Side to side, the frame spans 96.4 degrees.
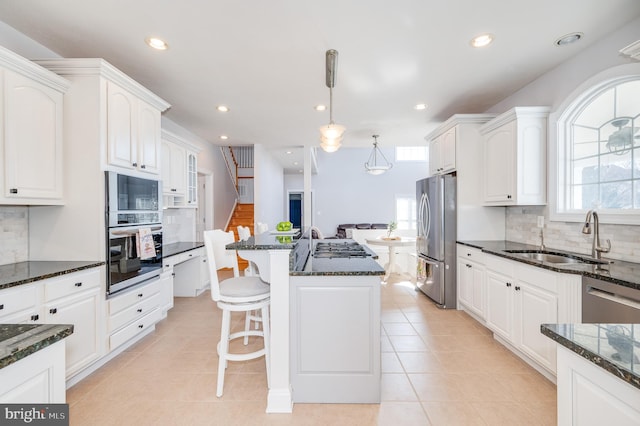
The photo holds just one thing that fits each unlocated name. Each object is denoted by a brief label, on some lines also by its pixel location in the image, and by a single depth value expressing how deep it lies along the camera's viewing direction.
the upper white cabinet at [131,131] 2.41
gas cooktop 2.49
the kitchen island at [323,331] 1.90
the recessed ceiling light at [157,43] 2.32
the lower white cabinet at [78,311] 1.93
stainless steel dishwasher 1.60
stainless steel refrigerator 3.76
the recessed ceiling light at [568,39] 2.28
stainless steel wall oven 2.37
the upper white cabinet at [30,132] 1.87
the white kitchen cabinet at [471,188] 3.68
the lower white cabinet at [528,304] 2.04
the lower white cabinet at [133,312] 2.41
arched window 2.23
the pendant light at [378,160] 10.25
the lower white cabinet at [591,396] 0.69
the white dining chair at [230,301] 2.01
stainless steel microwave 2.36
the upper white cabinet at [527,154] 2.92
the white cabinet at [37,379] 0.79
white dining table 4.80
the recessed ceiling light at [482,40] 2.29
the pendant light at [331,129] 2.39
